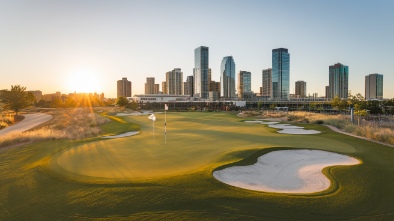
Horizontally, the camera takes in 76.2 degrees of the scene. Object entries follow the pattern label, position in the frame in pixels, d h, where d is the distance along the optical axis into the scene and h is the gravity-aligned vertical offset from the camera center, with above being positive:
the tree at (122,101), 90.99 +0.99
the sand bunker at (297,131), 24.20 -2.81
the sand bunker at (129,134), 22.64 -2.88
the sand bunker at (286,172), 8.49 -2.81
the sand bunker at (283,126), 29.30 -2.79
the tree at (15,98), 53.62 +1.55
